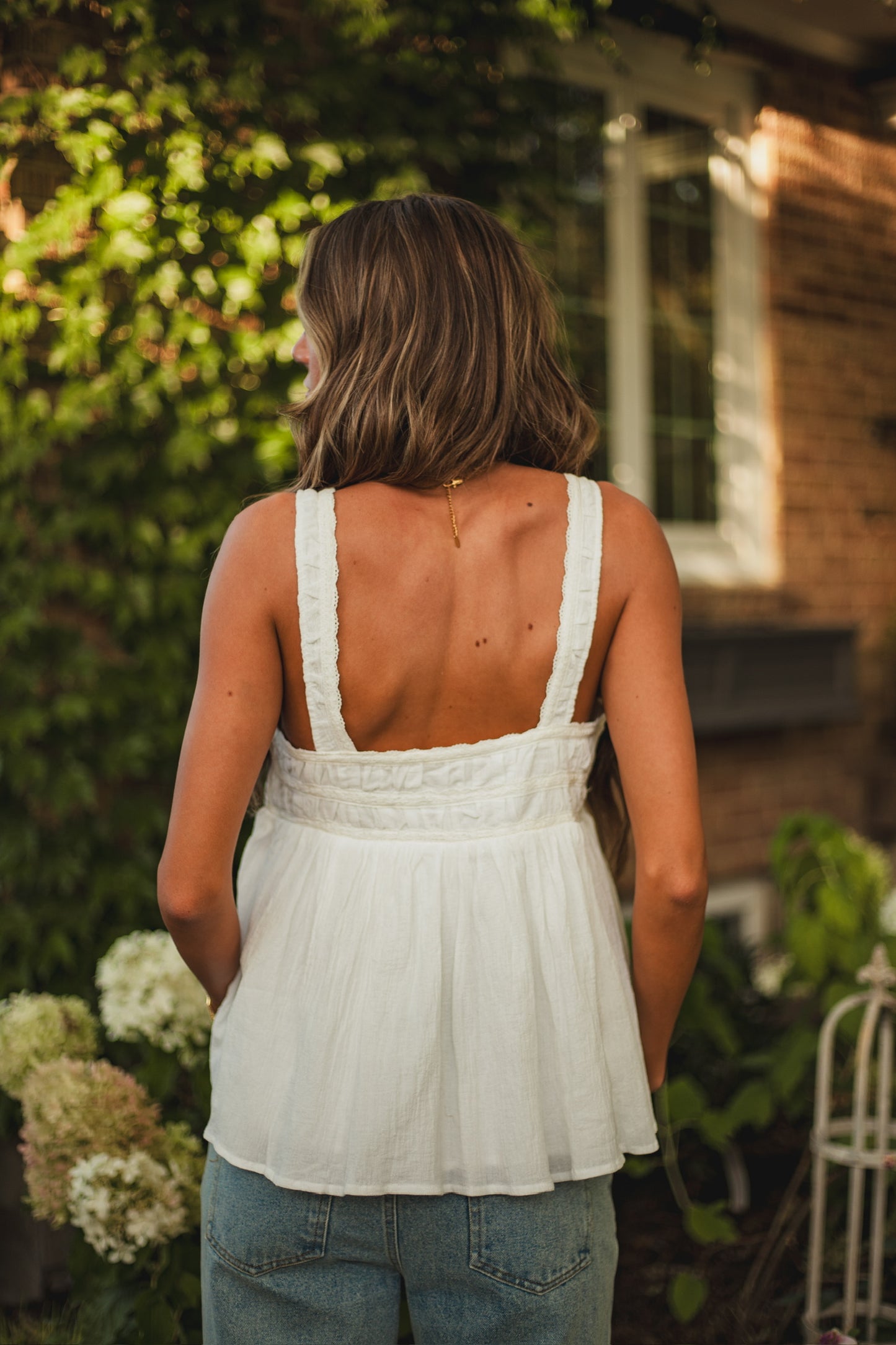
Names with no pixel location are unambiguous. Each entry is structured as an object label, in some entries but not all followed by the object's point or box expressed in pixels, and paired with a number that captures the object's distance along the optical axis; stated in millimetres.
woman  1251
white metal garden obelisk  2152
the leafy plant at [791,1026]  2604
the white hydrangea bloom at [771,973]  3568
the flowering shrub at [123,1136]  1842
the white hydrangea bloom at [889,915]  2816
